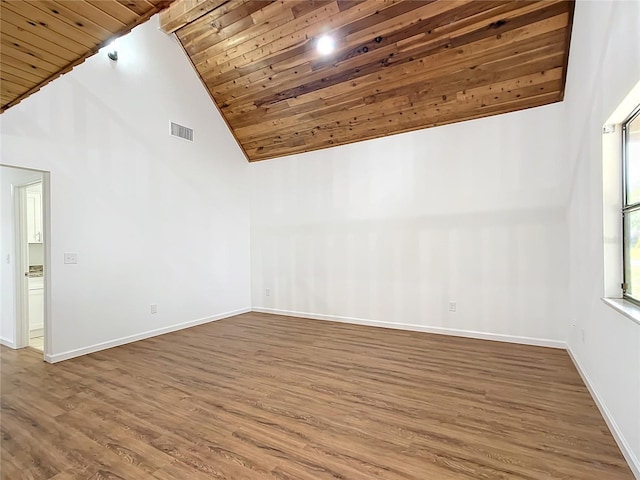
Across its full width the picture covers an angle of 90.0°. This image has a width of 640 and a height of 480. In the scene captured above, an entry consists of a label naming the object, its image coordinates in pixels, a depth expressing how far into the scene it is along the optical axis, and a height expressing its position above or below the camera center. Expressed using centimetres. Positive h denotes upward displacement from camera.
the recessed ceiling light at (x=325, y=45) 374 +230
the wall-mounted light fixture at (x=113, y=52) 396 +232
